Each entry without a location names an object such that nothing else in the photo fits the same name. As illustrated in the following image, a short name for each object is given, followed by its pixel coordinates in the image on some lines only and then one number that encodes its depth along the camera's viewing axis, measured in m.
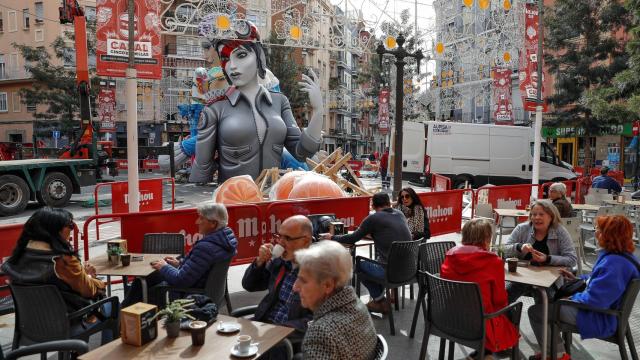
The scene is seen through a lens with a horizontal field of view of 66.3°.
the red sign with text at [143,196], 9.75
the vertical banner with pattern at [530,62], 11.78
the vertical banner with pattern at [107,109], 25.48
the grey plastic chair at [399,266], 5.00
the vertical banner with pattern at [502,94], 17.28
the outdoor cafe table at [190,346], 2.64
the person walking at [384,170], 21.35
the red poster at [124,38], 7.48
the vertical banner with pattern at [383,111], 26.67
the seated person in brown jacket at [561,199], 6.86
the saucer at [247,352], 2.62
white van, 19.36
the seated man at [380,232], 5.22
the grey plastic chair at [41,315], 3.45
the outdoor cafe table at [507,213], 8.18
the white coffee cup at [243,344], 2.63
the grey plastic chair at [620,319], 3.60
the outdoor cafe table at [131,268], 4.29
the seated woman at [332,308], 2.28
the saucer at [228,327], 2.94
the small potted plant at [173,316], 2.85
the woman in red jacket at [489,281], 3.58
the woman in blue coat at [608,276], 3.63
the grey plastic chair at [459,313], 3.46
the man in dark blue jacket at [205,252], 4.05
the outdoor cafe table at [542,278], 3.96
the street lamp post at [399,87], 11.88
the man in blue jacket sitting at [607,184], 11.80
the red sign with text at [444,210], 8.87
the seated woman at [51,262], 3.48
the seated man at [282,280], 3.26
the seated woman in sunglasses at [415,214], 6.22
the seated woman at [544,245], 4.56
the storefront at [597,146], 25.61
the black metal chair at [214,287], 4.10
